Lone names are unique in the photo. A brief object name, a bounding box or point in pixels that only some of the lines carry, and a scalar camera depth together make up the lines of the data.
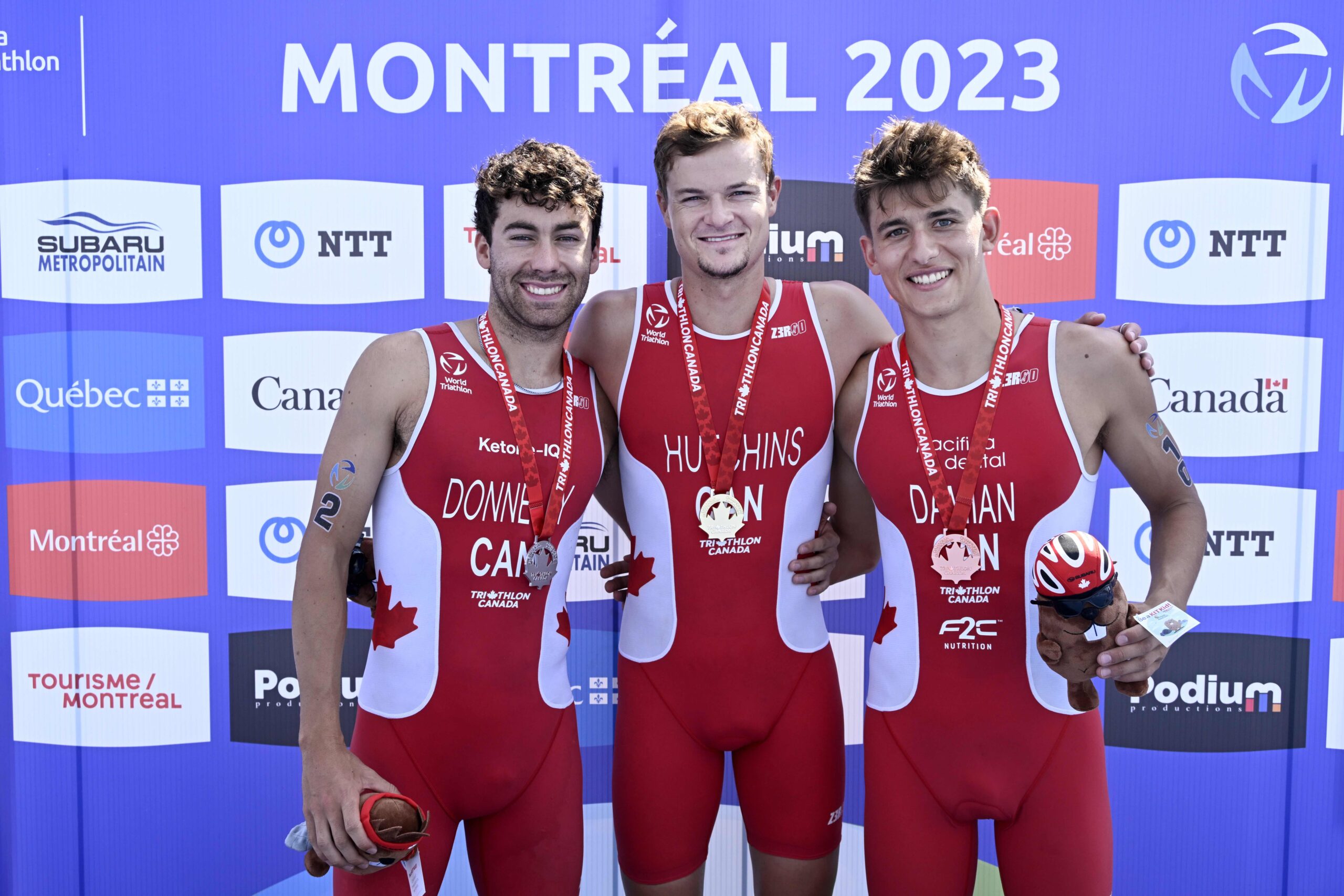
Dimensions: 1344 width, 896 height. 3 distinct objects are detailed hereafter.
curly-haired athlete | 2.08
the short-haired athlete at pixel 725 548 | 2.29
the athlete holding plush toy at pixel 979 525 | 2.05
